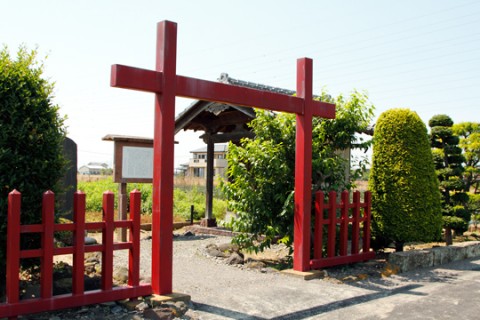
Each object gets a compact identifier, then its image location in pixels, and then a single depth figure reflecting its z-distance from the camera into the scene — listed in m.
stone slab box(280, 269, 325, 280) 7.12
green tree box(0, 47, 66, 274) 4.91
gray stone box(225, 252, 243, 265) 8.49
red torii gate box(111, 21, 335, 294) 5.38
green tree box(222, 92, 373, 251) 8.19
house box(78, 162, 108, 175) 94.54
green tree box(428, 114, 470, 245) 11.98
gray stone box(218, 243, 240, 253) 9.70
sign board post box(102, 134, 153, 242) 10.40
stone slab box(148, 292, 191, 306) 5.25
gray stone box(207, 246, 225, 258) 9.14
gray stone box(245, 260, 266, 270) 8.05
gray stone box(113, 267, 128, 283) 6.50
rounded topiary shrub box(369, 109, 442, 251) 8.77
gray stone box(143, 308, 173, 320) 4.94
